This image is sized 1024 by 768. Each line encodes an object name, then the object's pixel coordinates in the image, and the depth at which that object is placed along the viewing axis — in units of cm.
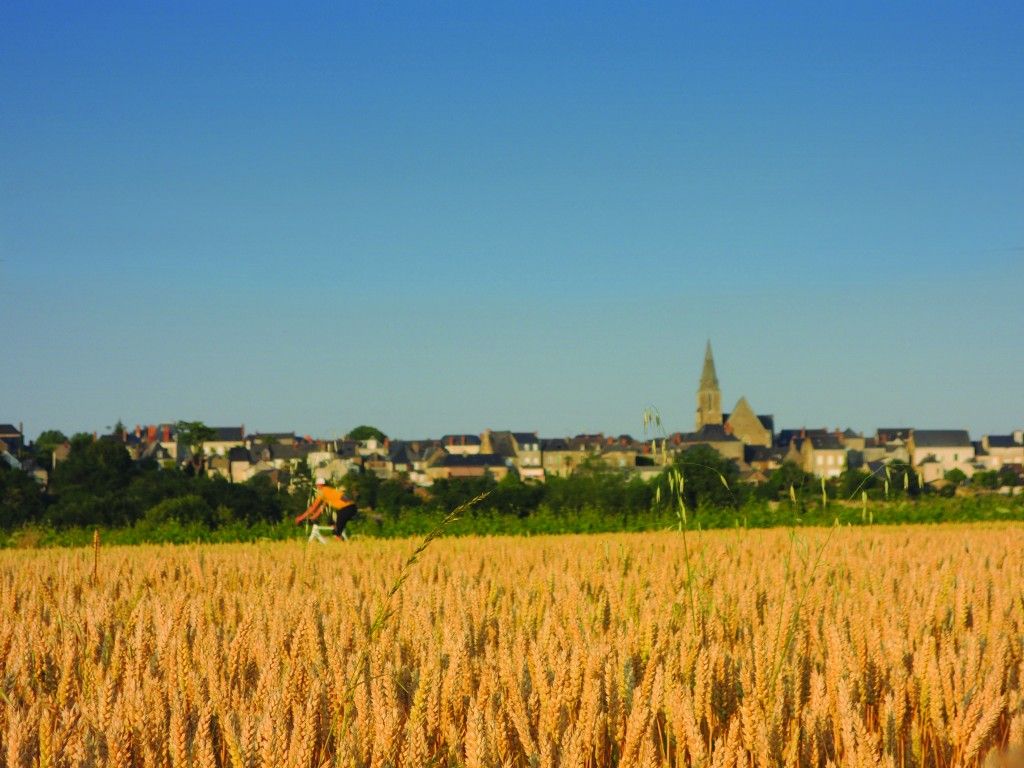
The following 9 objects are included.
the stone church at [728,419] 16975
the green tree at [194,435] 14451
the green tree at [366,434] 17288
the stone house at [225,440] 15781
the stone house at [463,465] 13225
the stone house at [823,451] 14452
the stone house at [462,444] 17038
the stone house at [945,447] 13388
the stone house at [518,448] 15506
